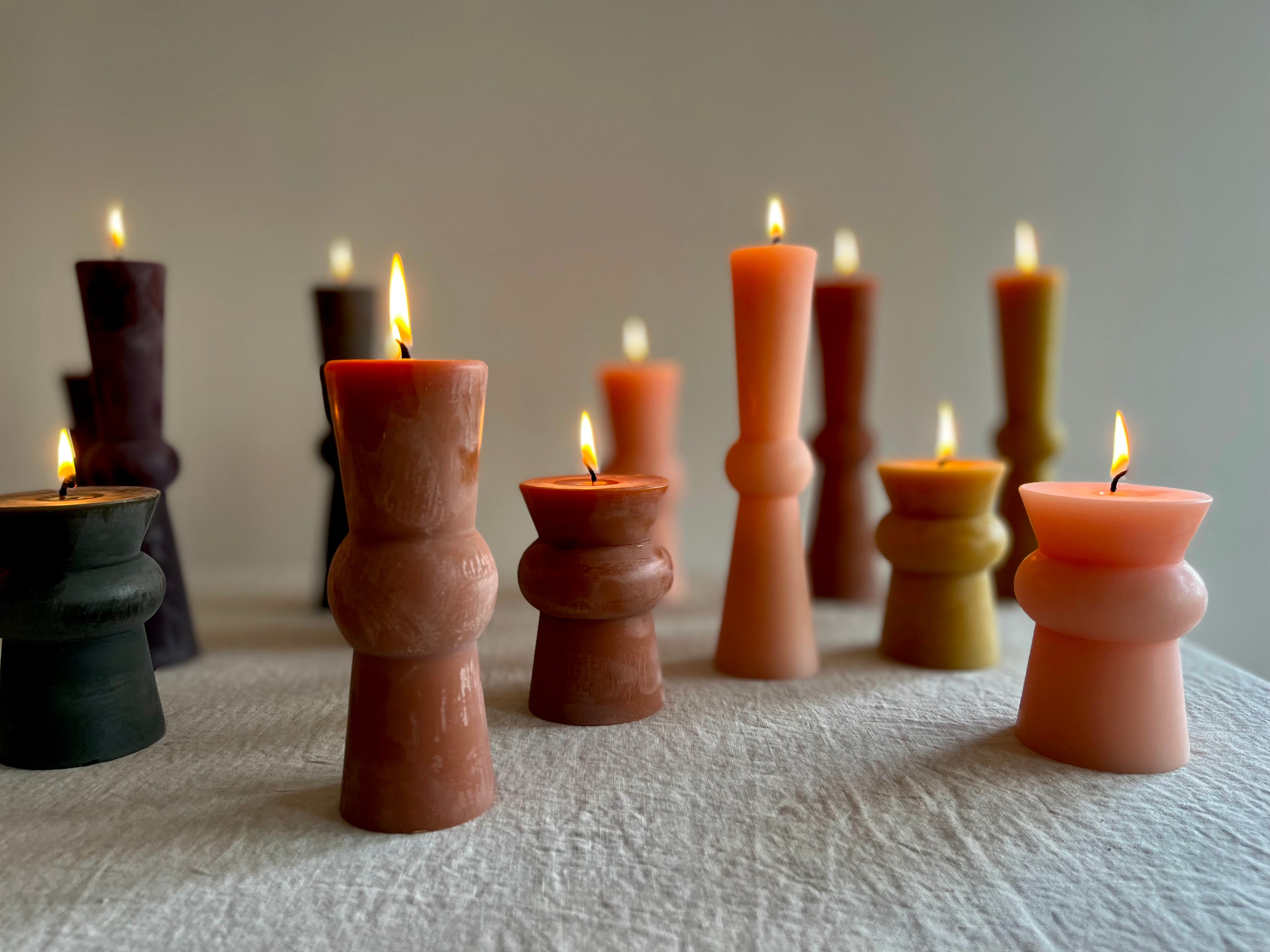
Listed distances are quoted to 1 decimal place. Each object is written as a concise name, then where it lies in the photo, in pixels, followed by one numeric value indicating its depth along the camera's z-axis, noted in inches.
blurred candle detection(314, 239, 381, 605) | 27.6
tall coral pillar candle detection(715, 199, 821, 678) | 22.8
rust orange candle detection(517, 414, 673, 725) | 19.2
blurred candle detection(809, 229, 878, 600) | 30.5
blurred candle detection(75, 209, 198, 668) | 23.2
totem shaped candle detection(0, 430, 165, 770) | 17.1
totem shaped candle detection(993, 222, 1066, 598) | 29.6
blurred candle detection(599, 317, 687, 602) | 29.5
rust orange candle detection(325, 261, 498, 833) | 14.6
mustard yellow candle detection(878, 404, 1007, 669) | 23.3
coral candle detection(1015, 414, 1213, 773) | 16.8
